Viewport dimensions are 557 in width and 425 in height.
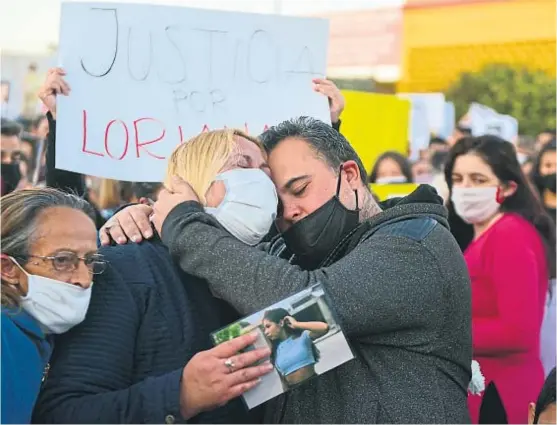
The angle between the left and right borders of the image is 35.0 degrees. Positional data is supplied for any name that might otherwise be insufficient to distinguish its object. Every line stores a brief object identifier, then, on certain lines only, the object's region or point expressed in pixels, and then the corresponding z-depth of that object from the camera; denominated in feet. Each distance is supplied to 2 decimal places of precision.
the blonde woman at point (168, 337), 6.16
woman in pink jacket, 12.90
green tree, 87.25
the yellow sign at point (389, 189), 18.98
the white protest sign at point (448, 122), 45.15
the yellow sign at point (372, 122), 18.11
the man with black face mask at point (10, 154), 15.22
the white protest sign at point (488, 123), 34.94
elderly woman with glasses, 6.00
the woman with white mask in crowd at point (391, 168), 22.70
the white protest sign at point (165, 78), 9.37
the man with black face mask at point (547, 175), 19.68
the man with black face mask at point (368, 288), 6.46
